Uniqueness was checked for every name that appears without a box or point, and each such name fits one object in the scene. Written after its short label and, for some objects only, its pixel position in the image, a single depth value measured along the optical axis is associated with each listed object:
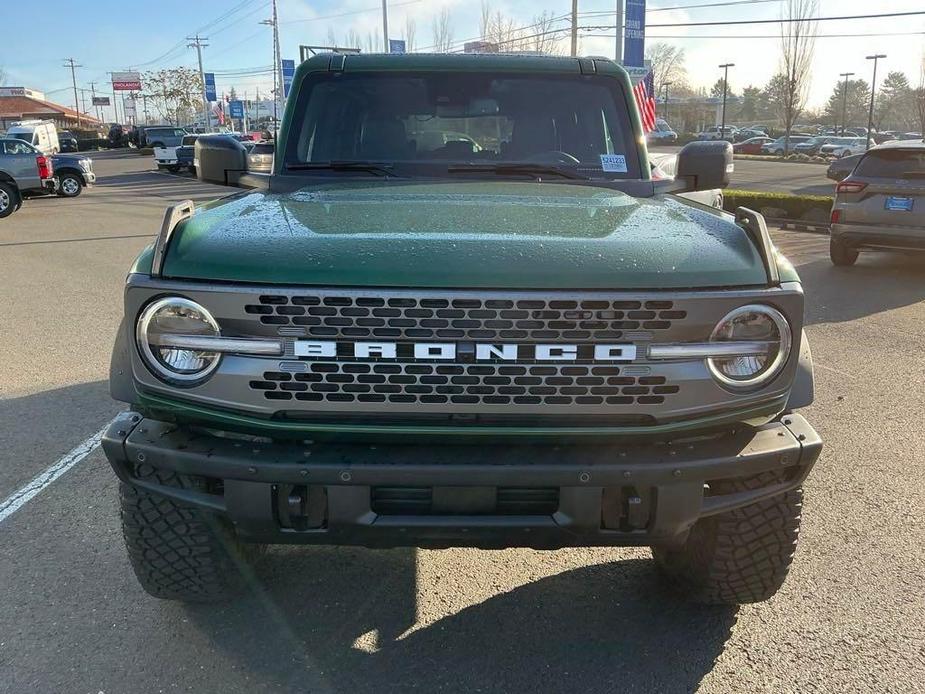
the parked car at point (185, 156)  28.50
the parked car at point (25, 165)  19.27
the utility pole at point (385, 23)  38.91
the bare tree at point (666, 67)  69.31
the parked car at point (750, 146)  54.00
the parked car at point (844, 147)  45.74
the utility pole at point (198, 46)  76.44
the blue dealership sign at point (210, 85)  57.72
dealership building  95.00
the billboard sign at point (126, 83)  94.00
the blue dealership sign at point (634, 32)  20.67
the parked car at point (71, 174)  22.39
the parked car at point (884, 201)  9.60
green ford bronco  2.14
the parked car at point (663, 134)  45.75
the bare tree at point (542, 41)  37.87
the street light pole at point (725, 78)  59.14
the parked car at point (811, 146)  49.75
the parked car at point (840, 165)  12.19
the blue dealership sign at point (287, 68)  24.69
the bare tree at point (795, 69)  39.47
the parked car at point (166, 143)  34.00
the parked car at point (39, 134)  26.36
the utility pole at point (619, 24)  22.96
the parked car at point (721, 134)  55.90
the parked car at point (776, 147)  52.14
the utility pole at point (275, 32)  50.62
